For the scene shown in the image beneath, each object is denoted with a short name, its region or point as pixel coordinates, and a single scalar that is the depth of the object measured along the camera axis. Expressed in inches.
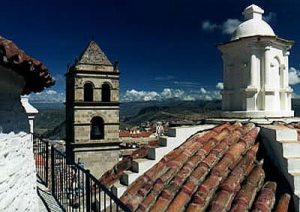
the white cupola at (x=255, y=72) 190.6
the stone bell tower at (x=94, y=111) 549.4
